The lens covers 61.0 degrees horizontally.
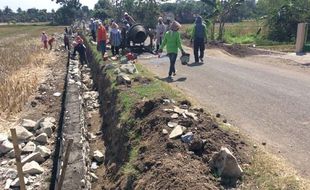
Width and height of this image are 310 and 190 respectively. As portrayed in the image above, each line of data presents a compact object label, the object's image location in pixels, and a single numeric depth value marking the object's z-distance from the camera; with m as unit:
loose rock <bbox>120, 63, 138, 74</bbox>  8.61
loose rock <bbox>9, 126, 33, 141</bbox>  6.32
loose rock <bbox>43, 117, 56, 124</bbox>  7.21
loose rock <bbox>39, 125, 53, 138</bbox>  6.57
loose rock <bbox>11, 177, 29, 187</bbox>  4.78
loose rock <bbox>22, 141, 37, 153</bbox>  5.83
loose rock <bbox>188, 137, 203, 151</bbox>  3.96
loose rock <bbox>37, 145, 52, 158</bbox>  5.68
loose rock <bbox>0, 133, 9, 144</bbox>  6.15
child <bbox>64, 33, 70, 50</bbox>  20.22
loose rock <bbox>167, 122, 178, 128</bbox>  4.60
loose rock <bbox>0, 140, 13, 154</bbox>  5.85
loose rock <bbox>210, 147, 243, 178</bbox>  3.41
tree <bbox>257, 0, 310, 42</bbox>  15.19
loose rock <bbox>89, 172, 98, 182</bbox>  5.03
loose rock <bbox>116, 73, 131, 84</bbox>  7.47
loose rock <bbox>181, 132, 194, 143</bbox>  4.11
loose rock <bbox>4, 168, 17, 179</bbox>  5.10
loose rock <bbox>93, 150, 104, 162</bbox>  5.57
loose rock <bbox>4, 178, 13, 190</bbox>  4.80
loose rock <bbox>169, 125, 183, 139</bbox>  4.27
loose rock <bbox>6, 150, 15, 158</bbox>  5.76
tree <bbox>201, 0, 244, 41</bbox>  17.28
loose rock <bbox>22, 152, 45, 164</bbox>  5.39
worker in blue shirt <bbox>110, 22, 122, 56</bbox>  11.46
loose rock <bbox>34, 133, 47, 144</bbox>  6.26
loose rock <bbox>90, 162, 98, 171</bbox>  5.37
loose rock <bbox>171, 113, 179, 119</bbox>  4.78
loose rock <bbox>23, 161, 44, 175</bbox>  5.06
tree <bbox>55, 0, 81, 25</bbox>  62.42
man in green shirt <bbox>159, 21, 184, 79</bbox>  8.28
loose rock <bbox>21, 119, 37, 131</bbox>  6.93
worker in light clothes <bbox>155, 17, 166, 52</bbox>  12.47
